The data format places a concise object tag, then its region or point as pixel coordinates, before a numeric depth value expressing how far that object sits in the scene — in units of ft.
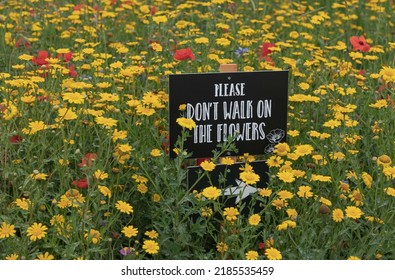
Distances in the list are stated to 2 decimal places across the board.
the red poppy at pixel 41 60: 10.66
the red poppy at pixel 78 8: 14.33
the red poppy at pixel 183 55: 10.45
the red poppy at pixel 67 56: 10.91
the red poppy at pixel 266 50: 12.13
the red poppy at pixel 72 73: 10.78
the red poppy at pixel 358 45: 11.82
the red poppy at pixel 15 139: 9.04
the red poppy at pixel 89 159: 7.59
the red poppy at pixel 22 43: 12.61
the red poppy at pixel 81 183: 8.03
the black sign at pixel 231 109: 8.39
